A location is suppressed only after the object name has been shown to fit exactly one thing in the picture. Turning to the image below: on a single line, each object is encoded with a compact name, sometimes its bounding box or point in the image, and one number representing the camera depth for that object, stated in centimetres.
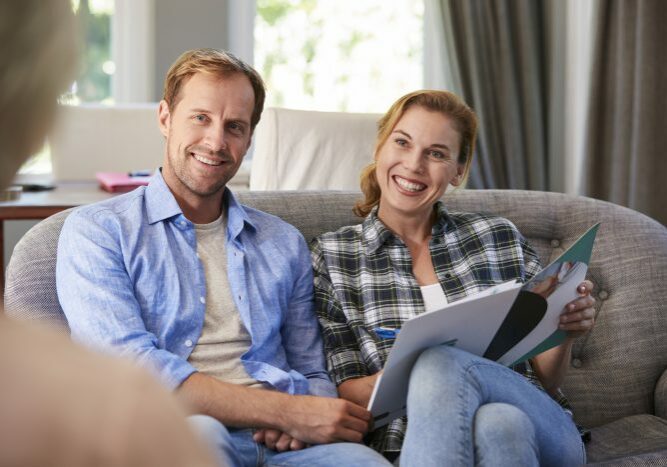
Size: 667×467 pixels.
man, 168
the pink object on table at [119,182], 331
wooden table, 291
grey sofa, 204
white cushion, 307
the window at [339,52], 489
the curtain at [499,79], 470
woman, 159
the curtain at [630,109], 409
